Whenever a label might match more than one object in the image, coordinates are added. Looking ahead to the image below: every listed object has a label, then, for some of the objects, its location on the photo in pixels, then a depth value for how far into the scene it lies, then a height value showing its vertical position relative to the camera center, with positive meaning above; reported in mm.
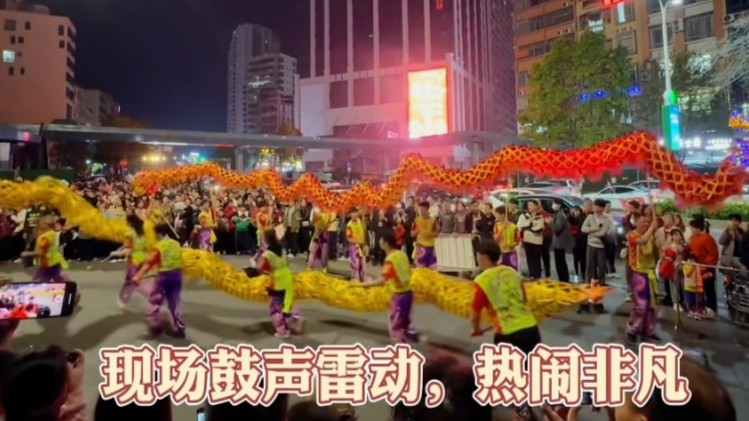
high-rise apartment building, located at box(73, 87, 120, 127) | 68562 +19687
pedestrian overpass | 26906 +5757
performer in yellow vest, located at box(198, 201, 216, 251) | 11469 -18
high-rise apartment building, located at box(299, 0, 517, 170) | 43906 +16014
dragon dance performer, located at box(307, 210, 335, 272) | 9711 -310
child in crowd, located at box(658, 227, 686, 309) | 6613 -481
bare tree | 9820 +3511
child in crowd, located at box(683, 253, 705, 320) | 6439 -956
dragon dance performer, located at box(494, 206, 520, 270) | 7840 -278
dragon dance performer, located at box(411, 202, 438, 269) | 8375 -245
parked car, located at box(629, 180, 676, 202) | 15270 +1282
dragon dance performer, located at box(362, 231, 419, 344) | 5160 -671
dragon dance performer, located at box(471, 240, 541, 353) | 3650 -659
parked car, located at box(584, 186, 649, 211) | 16984 +1021
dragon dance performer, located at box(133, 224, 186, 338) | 5992 -688
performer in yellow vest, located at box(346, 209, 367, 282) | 8985 -388
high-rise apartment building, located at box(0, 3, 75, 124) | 48750 +17546
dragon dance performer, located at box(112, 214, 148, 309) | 6902 -286
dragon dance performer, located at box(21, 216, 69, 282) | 6918 -344
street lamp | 15023 +3242
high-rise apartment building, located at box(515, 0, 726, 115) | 26047 +13030
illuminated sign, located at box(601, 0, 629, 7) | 18281 +8512
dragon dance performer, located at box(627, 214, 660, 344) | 5582 -775
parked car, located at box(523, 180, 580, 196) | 21003 +1763
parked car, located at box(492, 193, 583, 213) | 12527 +607
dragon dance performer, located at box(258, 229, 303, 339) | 5938 -731
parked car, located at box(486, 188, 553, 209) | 15242 +964
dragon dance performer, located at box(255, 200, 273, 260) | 10378 +190
